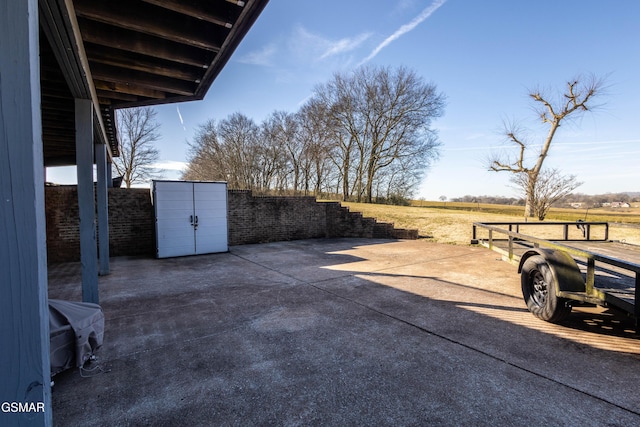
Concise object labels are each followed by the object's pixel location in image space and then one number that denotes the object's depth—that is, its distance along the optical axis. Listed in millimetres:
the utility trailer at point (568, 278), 3145
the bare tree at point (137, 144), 26625
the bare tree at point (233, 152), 26797
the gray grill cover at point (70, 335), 2836
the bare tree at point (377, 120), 21938
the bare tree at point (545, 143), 16641
